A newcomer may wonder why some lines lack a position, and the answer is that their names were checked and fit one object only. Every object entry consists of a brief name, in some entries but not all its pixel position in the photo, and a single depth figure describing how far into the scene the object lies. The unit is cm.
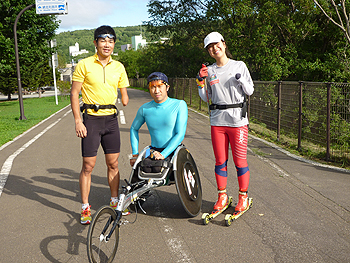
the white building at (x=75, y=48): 19350
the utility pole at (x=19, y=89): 1556
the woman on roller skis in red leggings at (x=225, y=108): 415
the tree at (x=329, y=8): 1945
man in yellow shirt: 404
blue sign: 1753
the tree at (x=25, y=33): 2012
